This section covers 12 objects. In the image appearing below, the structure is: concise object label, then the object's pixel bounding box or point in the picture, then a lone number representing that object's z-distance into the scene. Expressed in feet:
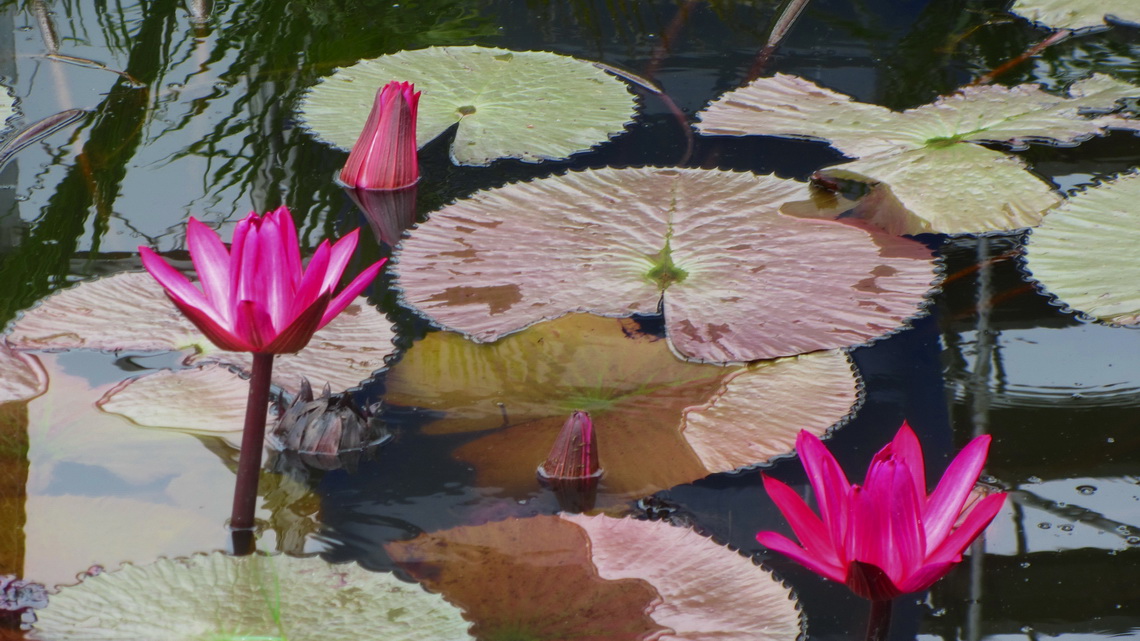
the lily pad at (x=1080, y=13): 10.60
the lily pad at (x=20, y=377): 9.31
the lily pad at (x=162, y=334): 9.36
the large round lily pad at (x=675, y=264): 9.46
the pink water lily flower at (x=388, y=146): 9.86
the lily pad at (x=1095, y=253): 9.49
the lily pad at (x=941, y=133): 9.76
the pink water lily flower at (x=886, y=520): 8.73
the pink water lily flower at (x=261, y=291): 8.88
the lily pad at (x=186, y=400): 9.26
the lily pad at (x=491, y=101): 10.08
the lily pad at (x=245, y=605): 8.88
